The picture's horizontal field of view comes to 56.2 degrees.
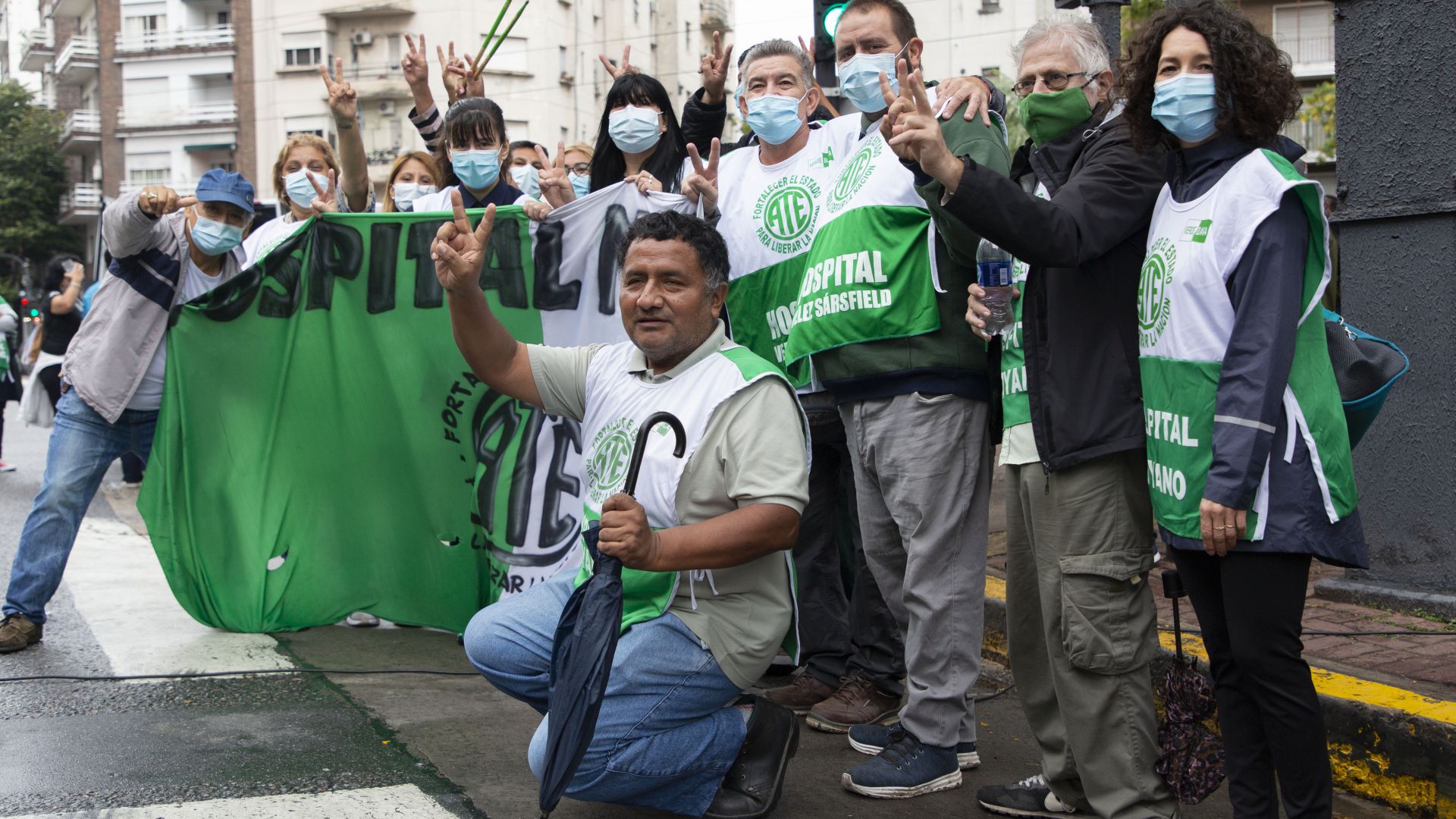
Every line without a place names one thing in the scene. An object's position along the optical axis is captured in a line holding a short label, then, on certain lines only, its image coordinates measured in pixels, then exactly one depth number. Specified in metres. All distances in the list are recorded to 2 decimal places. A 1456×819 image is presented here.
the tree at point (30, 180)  52.22
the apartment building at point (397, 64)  45.72
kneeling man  3.35
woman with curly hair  2.87
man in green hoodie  3.79
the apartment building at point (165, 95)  49.19
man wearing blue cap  5.28
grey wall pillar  5.12
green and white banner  5.43
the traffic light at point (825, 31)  7.22
